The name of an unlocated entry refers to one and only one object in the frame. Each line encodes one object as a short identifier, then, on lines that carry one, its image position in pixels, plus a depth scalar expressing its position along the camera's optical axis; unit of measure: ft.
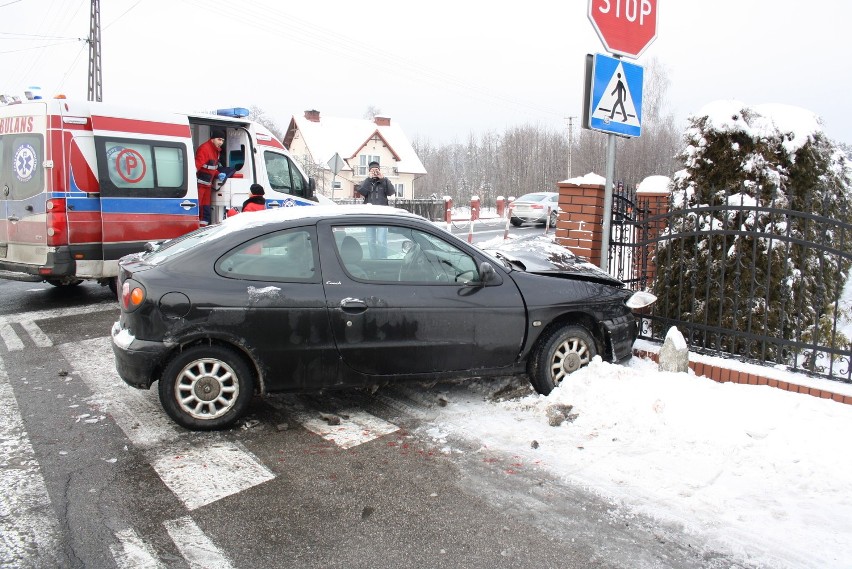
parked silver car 92.32
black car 14.47
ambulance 27.66
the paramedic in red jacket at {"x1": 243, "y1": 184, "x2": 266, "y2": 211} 29.92
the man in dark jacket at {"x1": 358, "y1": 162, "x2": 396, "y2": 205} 35.88
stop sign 18.21
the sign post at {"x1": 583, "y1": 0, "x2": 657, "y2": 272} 18.40
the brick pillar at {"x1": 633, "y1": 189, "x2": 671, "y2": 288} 21.64
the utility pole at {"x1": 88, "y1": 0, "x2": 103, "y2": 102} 88.48
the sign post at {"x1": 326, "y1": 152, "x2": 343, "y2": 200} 69.38
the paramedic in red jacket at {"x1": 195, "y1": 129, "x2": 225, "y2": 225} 34.60
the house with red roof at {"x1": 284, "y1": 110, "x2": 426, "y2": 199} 181.37
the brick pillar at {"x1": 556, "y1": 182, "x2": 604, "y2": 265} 23.81
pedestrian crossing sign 18.56
